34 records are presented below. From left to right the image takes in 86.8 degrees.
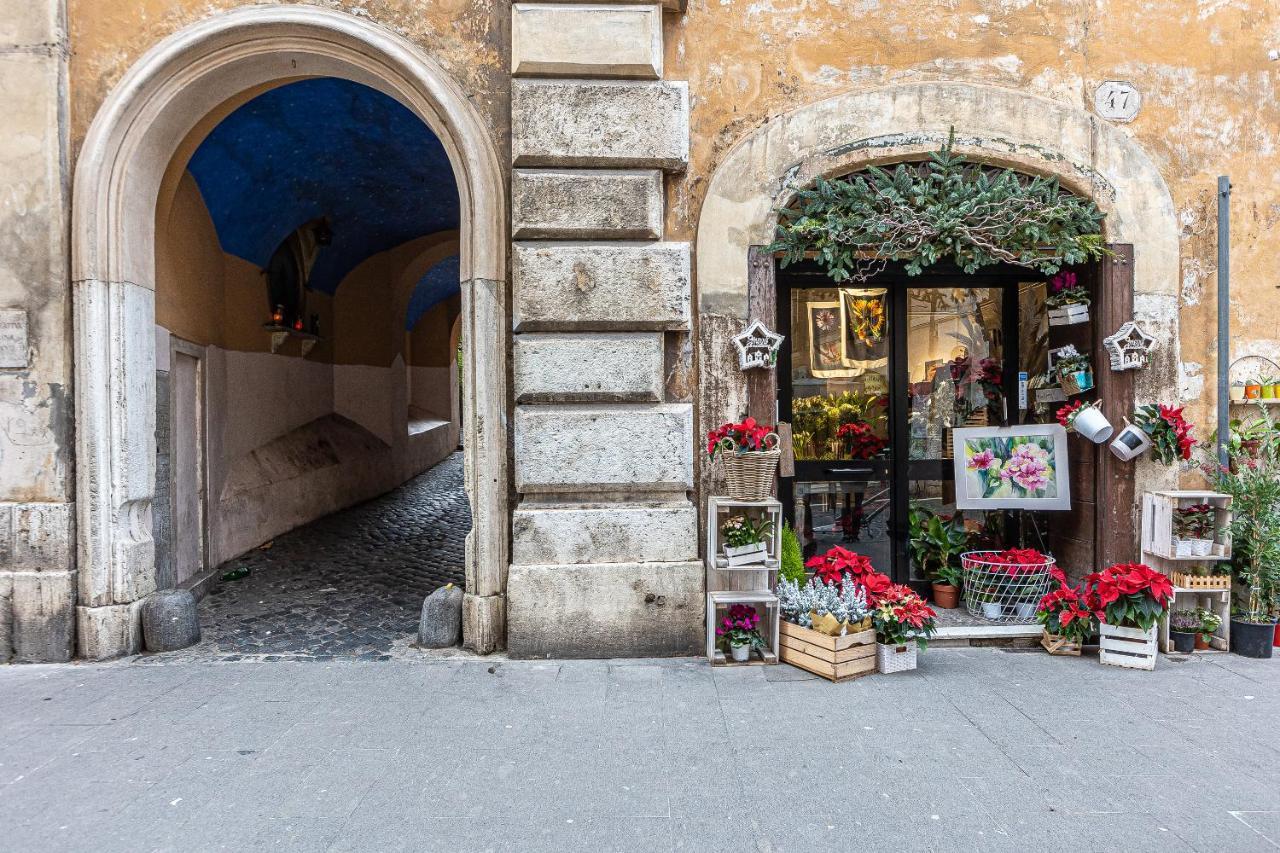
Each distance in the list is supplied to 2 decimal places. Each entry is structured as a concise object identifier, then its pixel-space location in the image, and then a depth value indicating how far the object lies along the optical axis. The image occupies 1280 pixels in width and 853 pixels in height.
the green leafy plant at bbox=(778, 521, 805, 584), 4.58
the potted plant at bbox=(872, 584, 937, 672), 4.11
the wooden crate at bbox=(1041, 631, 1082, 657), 4.52
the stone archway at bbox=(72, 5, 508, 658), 4.50
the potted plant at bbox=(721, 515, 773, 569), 4.32
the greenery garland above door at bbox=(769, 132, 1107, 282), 4.67
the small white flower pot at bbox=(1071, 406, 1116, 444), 4.75
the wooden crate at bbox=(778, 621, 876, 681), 4.03
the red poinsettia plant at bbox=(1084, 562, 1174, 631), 4.21
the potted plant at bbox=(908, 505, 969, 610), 5.45
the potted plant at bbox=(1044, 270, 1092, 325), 4.98
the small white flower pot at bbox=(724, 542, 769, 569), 4.32
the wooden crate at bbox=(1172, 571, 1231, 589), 4.48
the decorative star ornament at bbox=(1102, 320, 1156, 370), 4.71
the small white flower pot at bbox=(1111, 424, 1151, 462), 4.69
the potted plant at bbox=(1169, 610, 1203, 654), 4.49
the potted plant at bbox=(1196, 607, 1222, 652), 4.54
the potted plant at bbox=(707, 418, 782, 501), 4.20
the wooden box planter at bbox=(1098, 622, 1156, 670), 4.24
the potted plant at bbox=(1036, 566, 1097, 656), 4.40
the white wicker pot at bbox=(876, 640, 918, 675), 4.16
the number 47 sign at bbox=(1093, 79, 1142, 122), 4.82
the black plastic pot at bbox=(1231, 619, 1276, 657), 4.44
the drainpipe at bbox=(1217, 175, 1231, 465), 4.76
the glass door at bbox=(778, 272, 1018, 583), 5.38
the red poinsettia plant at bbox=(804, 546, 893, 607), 4.23
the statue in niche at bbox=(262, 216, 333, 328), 7.75
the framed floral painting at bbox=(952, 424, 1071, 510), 5.12
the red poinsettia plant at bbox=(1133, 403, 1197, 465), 4.57
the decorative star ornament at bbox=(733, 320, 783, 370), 4.59
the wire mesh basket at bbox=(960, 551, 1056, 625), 5.01
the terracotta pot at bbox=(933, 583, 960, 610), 5.33
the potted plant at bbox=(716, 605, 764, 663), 4.29
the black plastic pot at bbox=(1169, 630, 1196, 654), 4.48
